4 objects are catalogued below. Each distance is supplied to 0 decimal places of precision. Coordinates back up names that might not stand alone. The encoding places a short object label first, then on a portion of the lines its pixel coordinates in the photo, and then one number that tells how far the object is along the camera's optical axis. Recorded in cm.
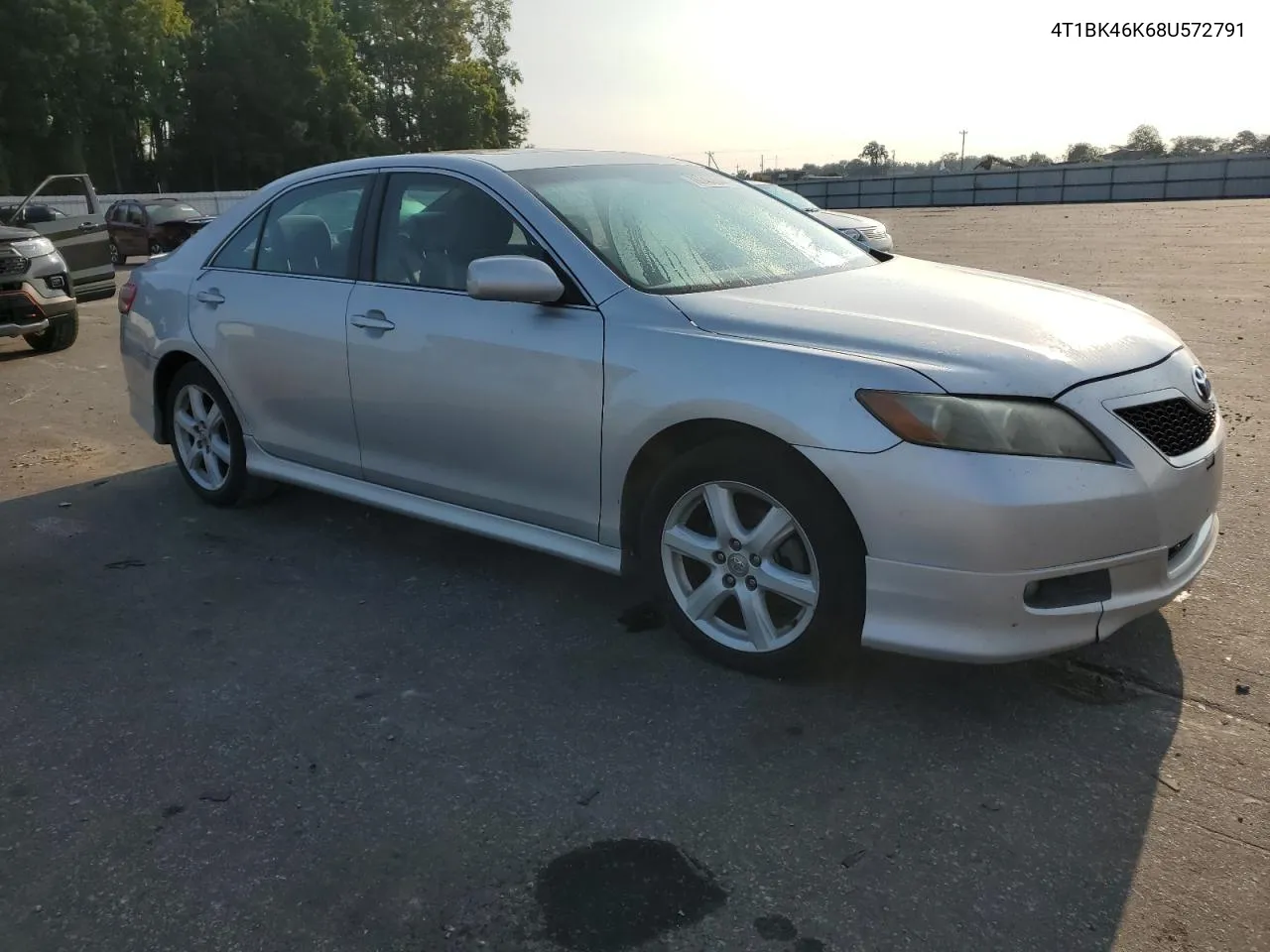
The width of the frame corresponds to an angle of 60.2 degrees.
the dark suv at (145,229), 2241
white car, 1354
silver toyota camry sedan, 298
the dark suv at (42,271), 971
